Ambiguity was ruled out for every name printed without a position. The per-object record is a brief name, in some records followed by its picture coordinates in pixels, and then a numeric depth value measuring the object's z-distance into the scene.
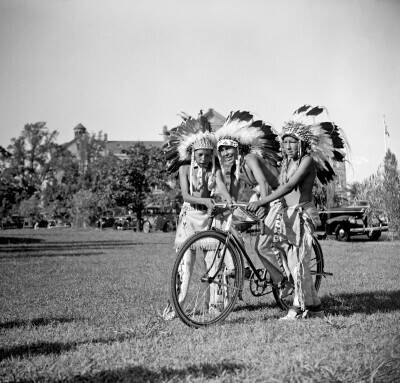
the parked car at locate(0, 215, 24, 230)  60.83
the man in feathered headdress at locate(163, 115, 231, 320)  5.18
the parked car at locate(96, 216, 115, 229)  49.78
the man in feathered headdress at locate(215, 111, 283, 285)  5.26
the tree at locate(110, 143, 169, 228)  43.62
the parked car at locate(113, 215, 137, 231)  47.72
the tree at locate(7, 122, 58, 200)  69.44
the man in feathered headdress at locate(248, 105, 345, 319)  5.06
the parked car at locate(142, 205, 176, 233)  36.31
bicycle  4.63
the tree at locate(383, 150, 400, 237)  20.53
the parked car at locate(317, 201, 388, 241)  21.44
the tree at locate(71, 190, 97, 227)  46.28
